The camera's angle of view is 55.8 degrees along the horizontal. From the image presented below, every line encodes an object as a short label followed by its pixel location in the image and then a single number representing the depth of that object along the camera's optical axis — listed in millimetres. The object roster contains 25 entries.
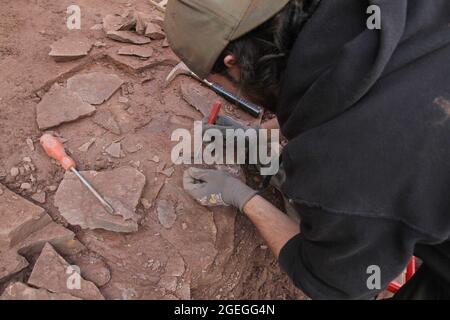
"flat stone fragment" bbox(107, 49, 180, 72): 2615
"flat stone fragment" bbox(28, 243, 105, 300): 1689
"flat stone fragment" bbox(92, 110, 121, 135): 2307
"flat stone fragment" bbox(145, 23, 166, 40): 2836
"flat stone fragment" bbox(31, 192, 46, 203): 1938
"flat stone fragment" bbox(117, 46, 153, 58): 2664
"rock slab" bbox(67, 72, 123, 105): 2402
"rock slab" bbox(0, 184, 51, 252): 1743
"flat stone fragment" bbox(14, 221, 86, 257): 1791
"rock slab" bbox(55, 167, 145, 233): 1902
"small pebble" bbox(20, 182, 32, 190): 1972
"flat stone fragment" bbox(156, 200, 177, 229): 2070
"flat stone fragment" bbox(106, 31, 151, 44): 2727
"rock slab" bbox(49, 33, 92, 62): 2495
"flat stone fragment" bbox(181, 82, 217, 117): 2604
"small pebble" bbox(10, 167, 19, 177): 1996
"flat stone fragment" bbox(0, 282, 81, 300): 1630
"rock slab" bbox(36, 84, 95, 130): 2198
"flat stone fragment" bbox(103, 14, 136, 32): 2787
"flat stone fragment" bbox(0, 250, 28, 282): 1684
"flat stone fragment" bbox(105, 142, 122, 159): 2205
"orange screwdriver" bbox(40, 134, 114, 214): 1991
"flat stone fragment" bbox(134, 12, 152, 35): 2855
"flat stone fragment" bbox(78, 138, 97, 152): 2176
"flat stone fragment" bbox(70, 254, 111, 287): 1815
